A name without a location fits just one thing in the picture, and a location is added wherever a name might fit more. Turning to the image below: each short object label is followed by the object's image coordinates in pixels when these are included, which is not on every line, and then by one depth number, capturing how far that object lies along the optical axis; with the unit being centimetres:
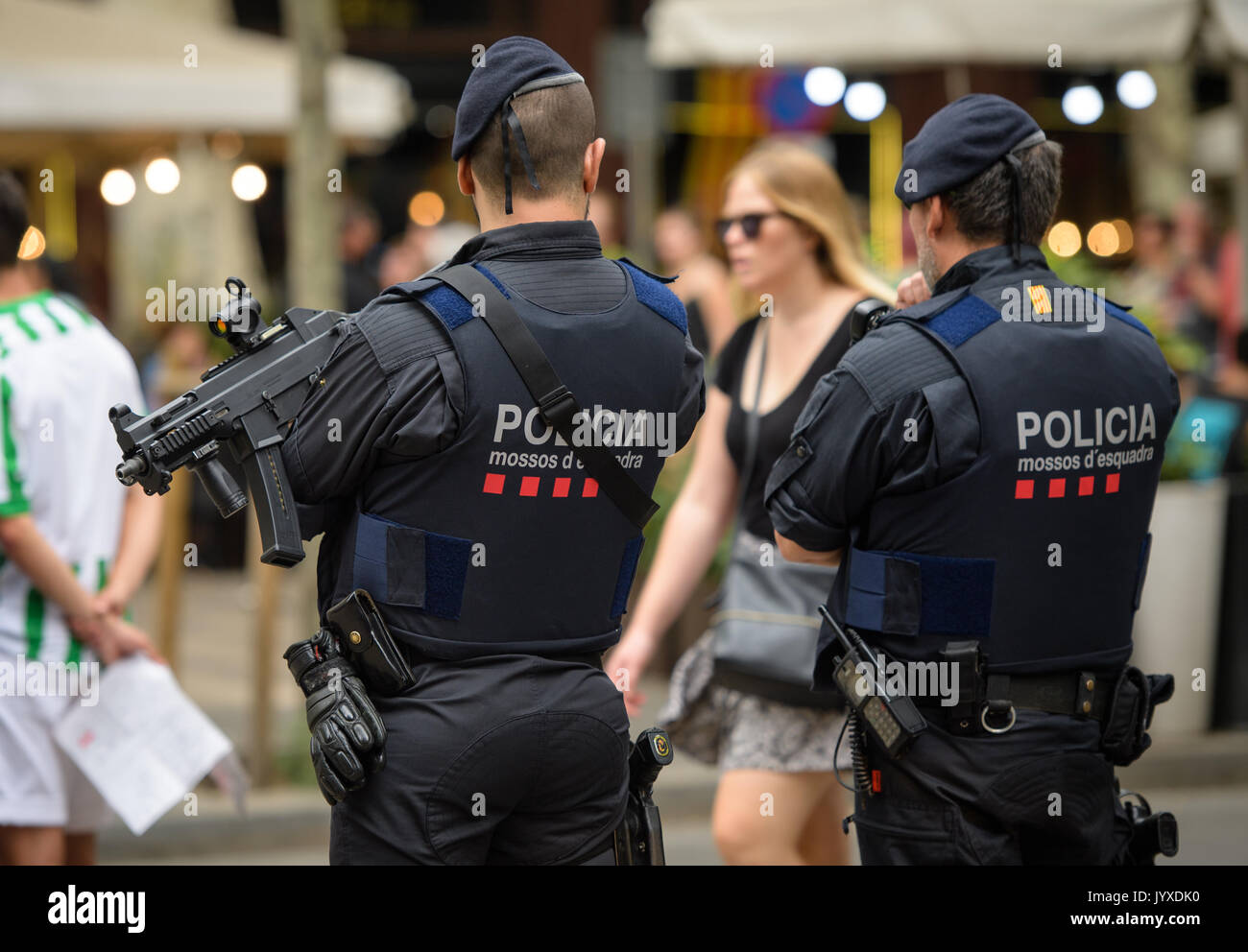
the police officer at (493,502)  533
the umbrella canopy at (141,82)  1775
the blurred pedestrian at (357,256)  2100
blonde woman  801
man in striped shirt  787
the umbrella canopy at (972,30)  1603
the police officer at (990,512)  581
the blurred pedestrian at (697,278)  1627
